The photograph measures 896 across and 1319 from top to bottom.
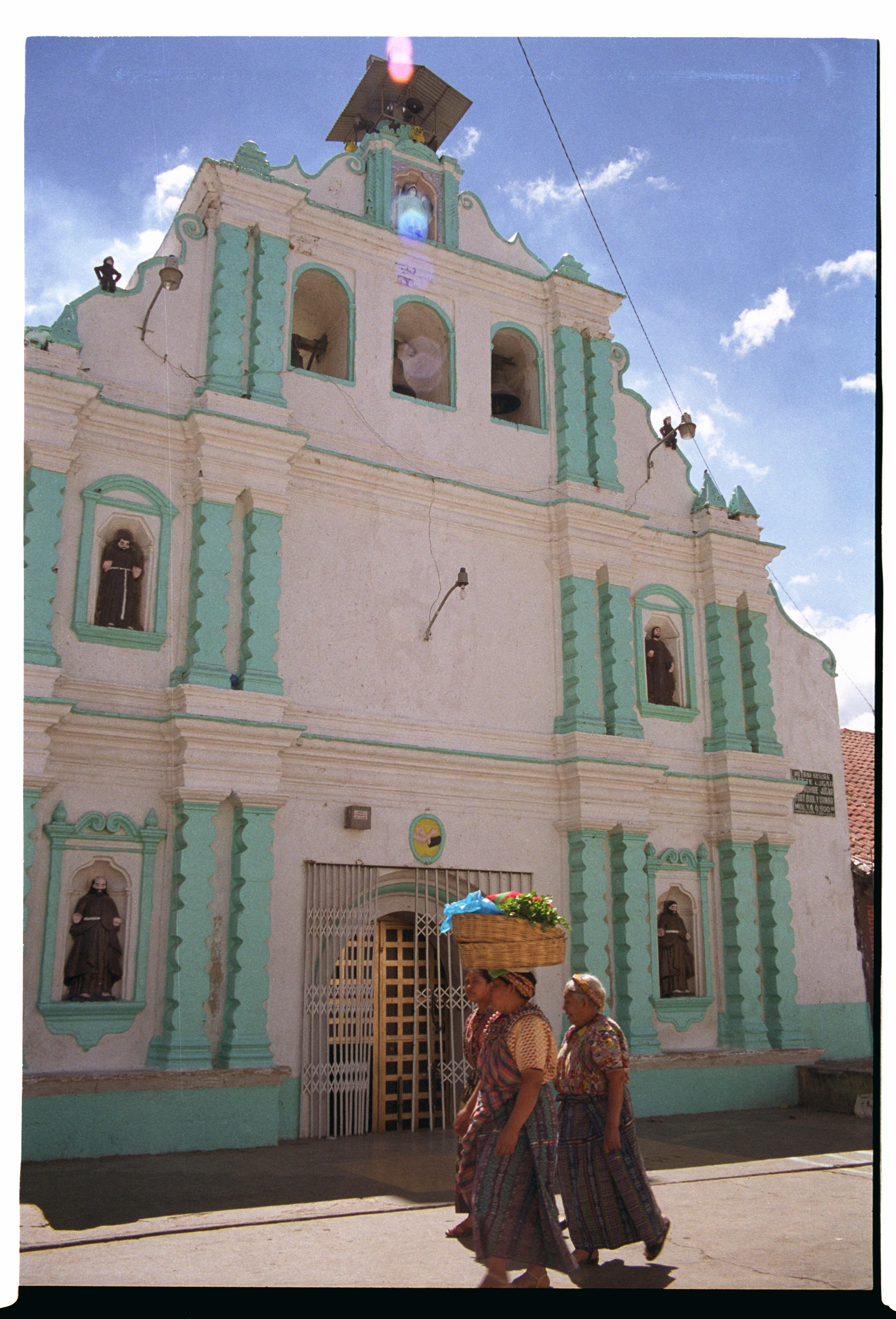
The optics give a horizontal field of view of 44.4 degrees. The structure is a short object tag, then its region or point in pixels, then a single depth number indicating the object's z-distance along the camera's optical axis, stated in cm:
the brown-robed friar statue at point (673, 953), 1202
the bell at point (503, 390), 1364
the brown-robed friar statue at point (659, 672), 1297
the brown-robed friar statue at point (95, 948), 895
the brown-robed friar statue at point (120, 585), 990
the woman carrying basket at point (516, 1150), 487
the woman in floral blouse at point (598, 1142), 546
